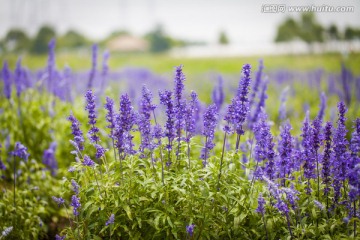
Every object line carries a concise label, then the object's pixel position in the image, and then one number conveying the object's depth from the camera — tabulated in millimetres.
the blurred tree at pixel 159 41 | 83438
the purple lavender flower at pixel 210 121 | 3299
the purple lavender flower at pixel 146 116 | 3327
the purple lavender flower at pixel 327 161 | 3266
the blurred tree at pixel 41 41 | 42344
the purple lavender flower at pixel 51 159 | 5449
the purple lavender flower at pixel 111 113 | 3236
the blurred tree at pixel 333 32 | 24528
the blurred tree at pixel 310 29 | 34094
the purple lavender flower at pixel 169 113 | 3234
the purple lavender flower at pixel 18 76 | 6430
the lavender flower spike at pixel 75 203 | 3189
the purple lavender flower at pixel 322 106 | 5489
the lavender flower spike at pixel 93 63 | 7180
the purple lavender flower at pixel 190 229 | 2975
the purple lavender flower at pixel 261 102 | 5363
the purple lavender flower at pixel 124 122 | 3238
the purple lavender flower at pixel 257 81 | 5566
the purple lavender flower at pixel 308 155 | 3467
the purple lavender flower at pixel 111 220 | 3009
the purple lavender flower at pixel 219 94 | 6059
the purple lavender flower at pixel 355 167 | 2935
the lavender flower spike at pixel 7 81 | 6274
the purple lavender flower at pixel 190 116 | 3394
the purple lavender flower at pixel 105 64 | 7400
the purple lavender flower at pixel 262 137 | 3360
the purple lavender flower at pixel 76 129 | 3344
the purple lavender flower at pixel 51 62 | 7449
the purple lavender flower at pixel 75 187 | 3224
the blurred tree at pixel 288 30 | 37812
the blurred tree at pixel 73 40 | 61262
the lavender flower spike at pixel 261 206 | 3048
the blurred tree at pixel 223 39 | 71500
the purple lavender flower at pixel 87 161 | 3264
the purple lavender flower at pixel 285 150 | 3408
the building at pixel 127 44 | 83462
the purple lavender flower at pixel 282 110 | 5800
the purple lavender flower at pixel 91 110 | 3246
